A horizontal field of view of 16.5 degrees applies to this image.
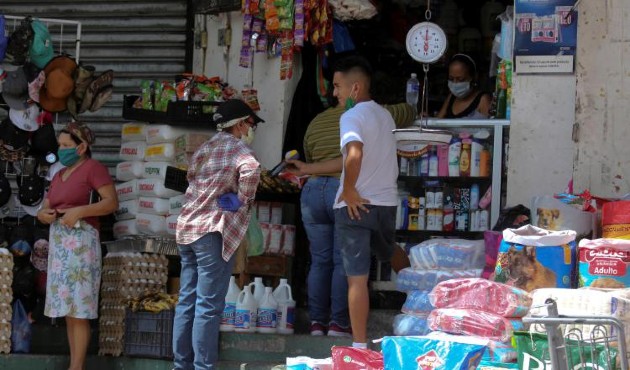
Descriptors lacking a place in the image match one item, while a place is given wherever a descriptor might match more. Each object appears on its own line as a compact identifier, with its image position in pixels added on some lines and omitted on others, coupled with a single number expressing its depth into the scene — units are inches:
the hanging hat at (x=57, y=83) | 687.0
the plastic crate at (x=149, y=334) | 614.1
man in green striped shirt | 595.7
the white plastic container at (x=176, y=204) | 671.2
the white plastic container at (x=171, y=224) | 669.7
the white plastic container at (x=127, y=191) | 689.1
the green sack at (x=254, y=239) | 613.0
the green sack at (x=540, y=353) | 404.3
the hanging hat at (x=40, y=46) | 683.3
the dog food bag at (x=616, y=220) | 510.8
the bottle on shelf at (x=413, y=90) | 708.5
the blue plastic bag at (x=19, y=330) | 656.5
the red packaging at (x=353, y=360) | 473.0
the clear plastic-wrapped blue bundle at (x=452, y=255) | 568.4
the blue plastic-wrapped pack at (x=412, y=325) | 549.6
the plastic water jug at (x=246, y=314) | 614.6
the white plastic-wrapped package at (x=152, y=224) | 672.3
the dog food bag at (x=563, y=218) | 539.1
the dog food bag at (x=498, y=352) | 483.8
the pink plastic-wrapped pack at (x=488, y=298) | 500.5
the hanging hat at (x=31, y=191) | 676.5
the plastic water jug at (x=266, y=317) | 615.1
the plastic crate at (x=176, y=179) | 664.4
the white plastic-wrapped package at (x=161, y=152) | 676.5
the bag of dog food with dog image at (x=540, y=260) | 515.0
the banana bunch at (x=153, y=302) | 619.8
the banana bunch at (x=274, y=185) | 665.5
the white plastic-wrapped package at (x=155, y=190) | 672.8
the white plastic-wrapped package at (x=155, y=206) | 672.3
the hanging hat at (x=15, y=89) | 678.6
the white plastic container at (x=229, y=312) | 616.7
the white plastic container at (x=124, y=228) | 683.8
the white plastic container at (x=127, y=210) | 687.0
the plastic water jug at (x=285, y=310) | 620.9
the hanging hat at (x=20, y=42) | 678.6
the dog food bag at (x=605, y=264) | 493.7
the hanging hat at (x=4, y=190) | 669.5
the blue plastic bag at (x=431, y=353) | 426.9
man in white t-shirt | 542.2
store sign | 621.4
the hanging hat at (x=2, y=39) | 668.1
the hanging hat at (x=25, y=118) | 680.1
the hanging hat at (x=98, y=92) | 699.5
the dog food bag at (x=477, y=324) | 494.0
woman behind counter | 704.8
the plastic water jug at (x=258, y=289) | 625.1
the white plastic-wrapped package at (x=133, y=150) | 693.8
